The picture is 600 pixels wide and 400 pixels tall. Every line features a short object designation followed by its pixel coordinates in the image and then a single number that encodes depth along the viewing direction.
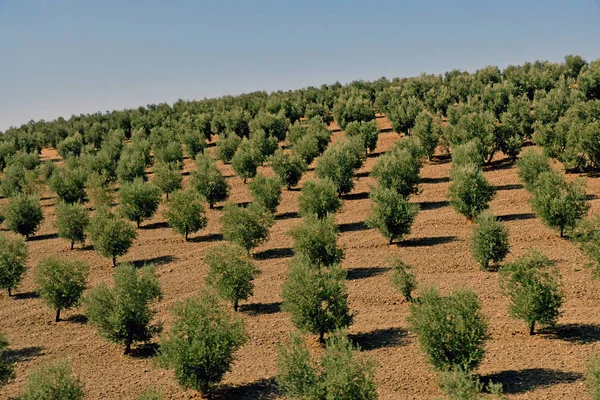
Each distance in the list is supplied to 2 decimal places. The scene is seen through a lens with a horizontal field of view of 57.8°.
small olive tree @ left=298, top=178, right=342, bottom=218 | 55.41
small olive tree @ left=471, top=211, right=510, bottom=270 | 40.38
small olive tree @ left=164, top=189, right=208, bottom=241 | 55.69
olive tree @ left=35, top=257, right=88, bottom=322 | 38.89
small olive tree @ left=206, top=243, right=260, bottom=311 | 38.03
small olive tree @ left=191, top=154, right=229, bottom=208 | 67.25
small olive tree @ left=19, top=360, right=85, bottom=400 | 24.23
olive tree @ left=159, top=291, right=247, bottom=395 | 27.30
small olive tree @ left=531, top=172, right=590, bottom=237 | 44.34
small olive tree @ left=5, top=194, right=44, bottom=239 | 61.78
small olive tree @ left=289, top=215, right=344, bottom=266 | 43.84
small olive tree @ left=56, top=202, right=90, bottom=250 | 56.50
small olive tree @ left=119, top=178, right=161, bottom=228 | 61.94
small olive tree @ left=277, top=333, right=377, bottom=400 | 22.75
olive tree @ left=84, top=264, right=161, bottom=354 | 33.22
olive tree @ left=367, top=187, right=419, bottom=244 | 49.16
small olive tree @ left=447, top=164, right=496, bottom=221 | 52.03
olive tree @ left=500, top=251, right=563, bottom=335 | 30.36
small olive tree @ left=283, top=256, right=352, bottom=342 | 32.34
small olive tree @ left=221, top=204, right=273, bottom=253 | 49.22
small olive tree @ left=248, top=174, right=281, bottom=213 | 61.09
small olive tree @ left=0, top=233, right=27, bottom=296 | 44.19
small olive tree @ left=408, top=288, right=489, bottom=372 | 26.75
